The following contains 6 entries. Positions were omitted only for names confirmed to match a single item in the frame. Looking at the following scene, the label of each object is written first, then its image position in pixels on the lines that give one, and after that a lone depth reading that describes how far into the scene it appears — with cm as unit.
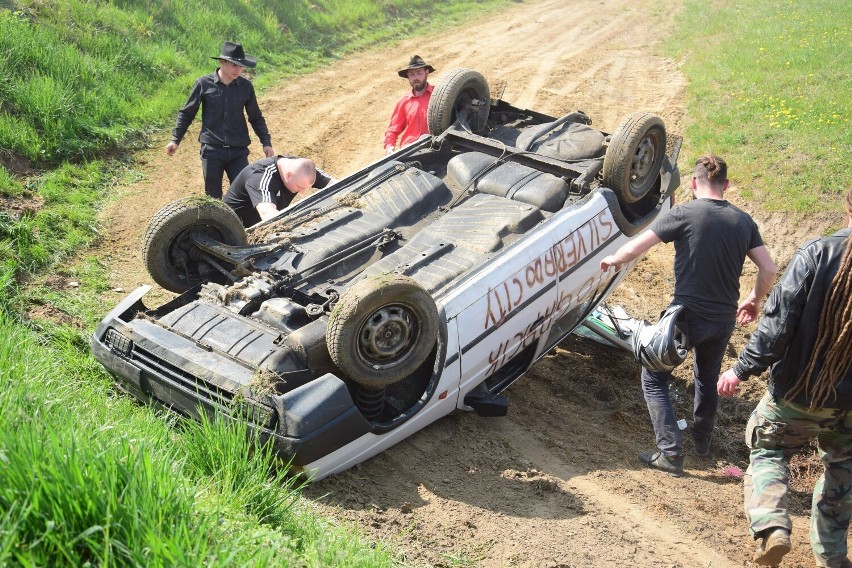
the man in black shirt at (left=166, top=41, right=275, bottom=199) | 825
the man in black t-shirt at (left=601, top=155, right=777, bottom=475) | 554
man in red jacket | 878
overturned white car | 493
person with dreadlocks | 437
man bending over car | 710
